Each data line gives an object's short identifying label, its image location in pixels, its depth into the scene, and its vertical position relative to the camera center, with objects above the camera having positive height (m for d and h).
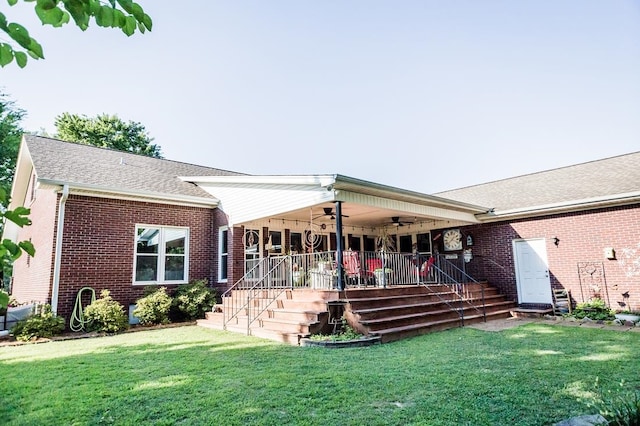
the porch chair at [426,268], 11.30 +0.10
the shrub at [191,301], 10.62 -0.67
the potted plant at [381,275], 10.09 -0.07
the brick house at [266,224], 9.49 +1.52
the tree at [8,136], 21.08 +8.21
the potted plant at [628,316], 8.82 -1.18
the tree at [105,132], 29.88 +11.98
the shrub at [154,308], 9.81 -0.78
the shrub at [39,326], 8.27 -0.99
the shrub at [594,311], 9.64 -1.15
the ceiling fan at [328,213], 11.06 +1.87
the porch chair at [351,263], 9.55 +0.26
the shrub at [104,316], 9.05 -0.88
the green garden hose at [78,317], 9.14 -0.89
